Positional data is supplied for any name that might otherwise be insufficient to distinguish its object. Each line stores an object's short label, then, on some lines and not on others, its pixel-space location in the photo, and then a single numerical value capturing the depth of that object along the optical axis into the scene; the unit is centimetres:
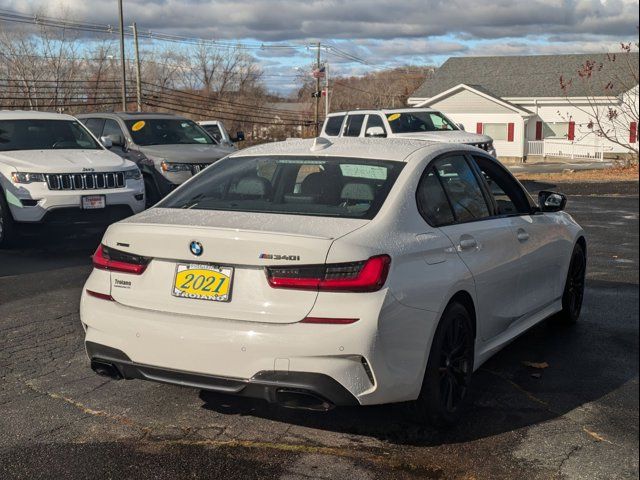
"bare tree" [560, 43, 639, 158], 4300
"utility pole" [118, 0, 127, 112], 3919
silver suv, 1332
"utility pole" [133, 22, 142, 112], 4308
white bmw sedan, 383
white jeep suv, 1007
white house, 4672
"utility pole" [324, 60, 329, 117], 5753
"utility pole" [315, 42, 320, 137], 4917
